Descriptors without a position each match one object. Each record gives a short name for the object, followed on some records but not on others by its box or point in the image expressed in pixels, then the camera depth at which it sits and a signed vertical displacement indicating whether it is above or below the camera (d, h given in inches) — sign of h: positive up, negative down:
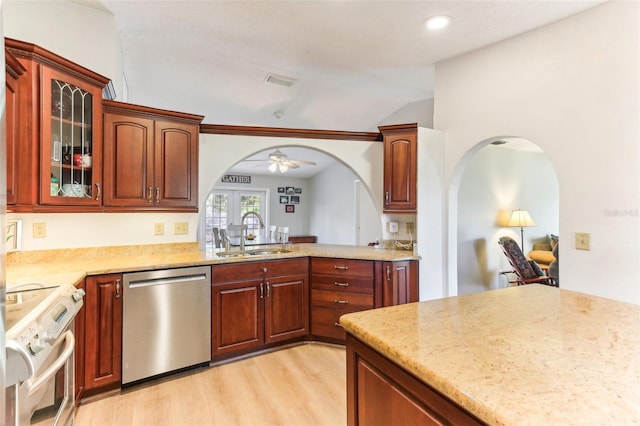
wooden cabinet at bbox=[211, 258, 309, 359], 105.3 -31.8
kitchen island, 26.0 -15.1
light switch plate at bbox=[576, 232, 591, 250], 91.6 -7.1
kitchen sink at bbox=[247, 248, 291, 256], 123.4 -14.7
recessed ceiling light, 98.6 +61.4
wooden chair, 175.3 -28.5
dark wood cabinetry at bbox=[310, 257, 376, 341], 118.7 -28.8
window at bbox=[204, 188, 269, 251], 320.2 +7.6
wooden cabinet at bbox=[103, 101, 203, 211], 99.0 +18.6
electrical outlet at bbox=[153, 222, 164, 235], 115.3 -5.2
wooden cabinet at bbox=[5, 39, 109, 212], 77.0 +21.1
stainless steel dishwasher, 89.7 -31.9
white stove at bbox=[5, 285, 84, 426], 40.6 -20.3
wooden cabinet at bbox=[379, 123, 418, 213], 127.3 +19.6
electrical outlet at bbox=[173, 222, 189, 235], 119.5 -5.2
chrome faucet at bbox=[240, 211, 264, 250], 125.2 -9.3
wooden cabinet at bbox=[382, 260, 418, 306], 116.9 -24.9
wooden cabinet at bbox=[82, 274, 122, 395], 83.4 -32.2
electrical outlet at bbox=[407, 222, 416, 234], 140.7 -5.1
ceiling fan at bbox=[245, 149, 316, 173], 195.0 +34.8
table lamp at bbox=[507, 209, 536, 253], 209.6 -2.1
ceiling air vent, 151.2 +65.8
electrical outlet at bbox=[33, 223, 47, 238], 94.2 -4.9
